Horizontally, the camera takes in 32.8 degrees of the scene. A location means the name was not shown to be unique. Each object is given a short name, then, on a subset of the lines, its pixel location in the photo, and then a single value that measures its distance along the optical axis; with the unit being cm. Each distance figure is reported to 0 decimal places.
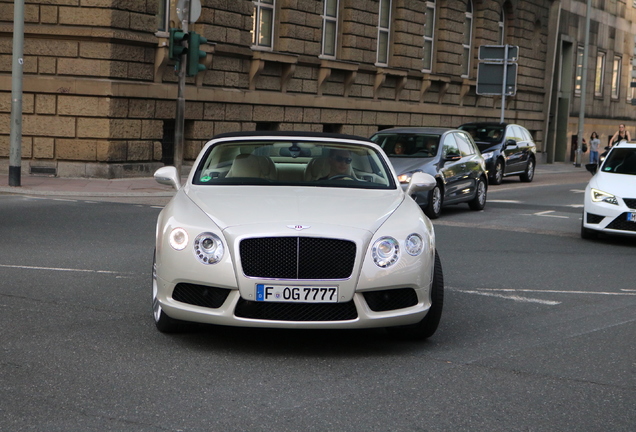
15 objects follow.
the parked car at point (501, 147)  2730
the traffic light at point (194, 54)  2047
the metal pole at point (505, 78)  2994
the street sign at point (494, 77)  3048
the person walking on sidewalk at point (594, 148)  4356
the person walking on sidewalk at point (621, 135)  3403
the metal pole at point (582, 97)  4416
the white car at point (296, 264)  621
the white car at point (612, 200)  1328
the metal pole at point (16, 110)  1911
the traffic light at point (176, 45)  2025
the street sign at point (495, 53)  3003
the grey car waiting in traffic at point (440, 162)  1659
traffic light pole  2097
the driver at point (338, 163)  773
